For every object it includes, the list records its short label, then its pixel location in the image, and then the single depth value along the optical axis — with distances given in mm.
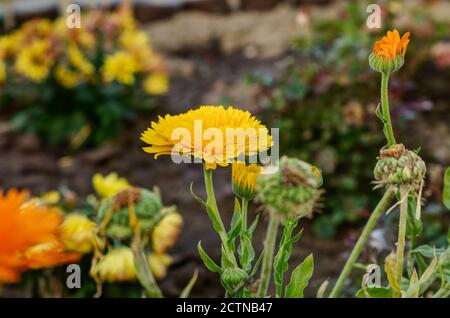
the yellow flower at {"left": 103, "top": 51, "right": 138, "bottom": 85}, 3229
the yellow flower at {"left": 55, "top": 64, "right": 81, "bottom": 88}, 3279
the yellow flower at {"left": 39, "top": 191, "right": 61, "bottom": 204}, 926
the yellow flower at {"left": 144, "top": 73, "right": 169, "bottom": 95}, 3342
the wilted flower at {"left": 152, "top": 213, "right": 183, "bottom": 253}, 883
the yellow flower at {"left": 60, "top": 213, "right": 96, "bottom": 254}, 854
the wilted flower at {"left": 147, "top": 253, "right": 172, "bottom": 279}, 969
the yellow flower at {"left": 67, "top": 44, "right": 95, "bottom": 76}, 3291
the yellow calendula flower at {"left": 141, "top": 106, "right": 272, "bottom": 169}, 512
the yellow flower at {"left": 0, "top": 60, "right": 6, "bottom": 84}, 3514
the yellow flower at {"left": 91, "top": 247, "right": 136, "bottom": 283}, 852
